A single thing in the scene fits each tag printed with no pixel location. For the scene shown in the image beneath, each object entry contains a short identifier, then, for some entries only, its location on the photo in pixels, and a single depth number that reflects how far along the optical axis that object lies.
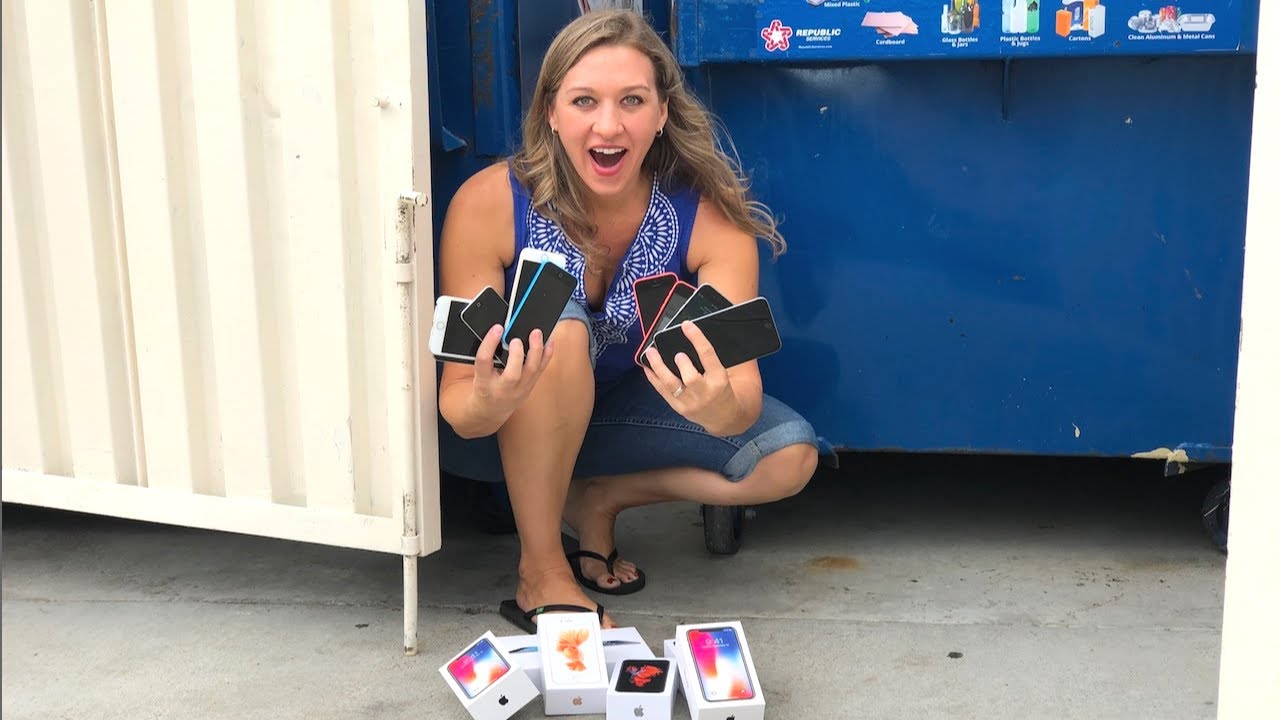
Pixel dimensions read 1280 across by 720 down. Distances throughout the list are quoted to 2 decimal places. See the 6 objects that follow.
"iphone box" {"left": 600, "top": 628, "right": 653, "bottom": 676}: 2.37
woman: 2.54
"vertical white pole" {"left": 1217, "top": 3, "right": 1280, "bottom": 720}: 1.35
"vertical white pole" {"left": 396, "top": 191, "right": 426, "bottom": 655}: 2.38
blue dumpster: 2.73
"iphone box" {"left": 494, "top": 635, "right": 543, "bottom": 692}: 2.31
